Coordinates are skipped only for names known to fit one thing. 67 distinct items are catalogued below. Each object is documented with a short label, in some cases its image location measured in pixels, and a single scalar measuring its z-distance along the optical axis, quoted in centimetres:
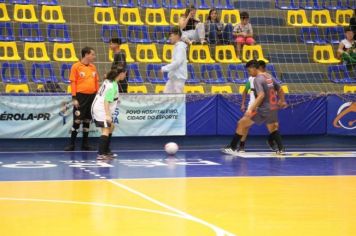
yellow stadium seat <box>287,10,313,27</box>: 2247
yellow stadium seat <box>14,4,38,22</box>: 1973
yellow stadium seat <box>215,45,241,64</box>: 2036
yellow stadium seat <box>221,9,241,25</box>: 2209
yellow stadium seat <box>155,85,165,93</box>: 1880
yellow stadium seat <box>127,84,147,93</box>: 1833
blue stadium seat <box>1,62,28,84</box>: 1830
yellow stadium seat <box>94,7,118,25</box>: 2066
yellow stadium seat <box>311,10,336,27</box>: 2262
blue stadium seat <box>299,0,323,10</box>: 2308
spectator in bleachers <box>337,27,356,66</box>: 2039
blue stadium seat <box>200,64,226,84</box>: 1988
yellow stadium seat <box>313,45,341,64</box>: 2144
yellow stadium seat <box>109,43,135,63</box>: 1934
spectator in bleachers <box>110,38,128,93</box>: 1591
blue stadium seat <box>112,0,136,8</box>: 2128
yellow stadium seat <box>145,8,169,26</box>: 2095
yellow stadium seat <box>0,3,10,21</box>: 1953
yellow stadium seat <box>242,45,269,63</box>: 2056
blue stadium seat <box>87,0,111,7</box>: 2113
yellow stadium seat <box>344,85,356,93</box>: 1964
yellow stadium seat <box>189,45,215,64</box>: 2006
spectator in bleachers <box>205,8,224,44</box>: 2017
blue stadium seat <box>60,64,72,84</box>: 1874
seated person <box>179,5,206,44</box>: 1947
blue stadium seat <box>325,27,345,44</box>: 2234
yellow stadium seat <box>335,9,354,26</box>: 2288
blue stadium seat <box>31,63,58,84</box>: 1852
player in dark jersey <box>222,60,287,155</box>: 1469
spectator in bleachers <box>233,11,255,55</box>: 2047
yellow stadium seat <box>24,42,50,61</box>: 1883
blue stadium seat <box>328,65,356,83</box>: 2084
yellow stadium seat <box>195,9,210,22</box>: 2181
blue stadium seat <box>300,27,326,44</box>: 2236
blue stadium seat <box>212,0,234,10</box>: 2255
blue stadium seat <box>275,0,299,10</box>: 2294
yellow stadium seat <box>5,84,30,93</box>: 1758
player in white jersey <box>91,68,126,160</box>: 1381
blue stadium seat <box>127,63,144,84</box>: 1917
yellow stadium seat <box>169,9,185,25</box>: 2128
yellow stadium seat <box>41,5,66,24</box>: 1997
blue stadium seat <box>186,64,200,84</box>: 1925
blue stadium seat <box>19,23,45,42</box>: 1966
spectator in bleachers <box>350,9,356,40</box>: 2130
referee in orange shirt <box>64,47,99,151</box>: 1539
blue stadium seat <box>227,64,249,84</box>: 2002
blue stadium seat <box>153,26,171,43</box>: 2103
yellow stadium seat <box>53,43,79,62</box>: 1912
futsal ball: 1505
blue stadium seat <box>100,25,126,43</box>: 2064
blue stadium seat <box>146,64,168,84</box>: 1962
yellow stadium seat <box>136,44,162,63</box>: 1977
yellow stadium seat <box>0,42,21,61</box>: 1850
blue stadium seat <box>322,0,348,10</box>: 2316
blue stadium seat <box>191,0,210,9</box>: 2233
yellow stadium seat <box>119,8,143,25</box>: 2072
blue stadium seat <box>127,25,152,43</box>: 2084
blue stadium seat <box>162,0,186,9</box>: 2184
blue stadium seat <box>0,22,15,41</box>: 1938
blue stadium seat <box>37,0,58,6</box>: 2041
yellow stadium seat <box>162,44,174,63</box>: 2000
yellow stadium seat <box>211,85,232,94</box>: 1892
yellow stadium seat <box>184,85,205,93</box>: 1872
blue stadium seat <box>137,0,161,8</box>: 2161
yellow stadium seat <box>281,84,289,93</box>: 1936
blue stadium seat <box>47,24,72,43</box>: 1991
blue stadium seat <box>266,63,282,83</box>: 2045
